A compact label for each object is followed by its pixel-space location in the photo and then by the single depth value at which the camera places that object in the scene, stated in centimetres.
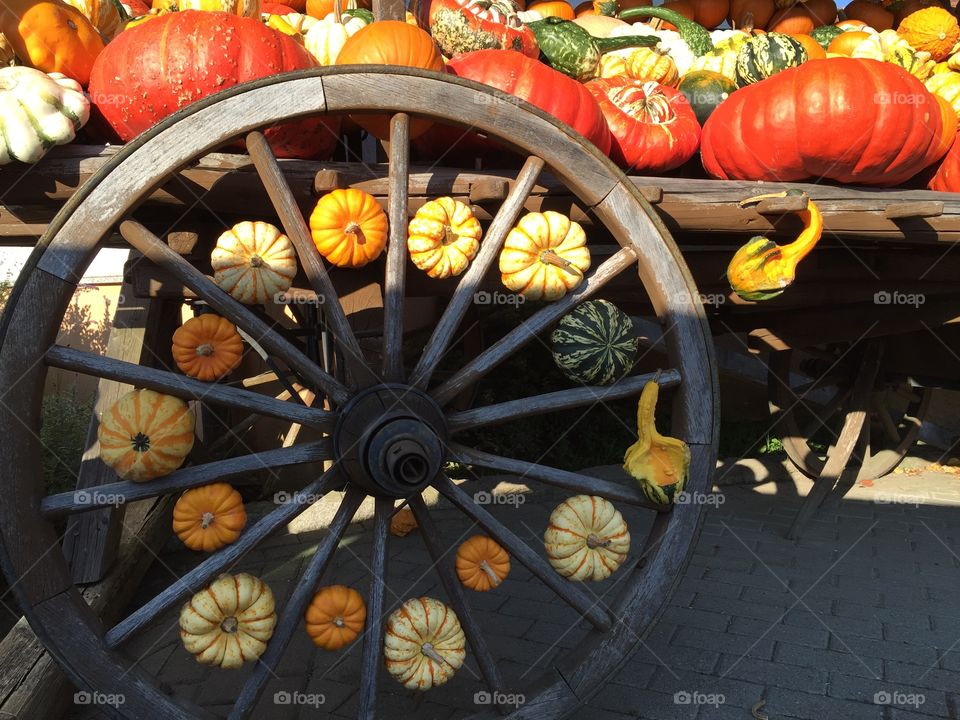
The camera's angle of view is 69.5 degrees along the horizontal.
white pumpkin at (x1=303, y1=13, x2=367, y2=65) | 253
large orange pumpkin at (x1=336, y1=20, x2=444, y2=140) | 211
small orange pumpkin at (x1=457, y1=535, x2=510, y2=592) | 210
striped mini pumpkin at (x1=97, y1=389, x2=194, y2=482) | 167
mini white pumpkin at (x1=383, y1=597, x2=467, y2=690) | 191
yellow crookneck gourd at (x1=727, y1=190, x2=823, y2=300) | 214
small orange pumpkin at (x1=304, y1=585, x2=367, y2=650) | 192
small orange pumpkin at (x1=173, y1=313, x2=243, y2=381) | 191
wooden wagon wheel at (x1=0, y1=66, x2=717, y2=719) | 158
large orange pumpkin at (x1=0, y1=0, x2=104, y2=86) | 193
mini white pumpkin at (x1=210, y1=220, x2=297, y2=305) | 184
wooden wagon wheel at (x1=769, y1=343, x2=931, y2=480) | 434
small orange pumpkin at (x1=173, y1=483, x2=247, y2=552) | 181
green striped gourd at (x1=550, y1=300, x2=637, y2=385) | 211
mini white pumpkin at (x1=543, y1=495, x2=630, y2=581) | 202
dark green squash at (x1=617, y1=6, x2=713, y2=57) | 358
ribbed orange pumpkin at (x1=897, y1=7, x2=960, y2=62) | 391
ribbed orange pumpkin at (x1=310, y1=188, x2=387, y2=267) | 184
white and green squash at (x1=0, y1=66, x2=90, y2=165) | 164
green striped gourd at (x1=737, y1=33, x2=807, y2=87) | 304
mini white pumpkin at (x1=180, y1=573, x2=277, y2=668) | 177
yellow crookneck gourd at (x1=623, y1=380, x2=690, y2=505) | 195
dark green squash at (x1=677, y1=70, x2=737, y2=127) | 293
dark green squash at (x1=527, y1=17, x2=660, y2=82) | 288
